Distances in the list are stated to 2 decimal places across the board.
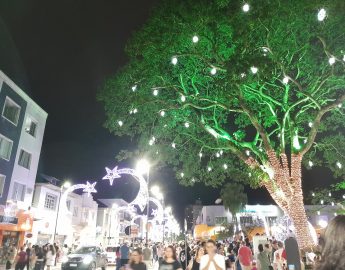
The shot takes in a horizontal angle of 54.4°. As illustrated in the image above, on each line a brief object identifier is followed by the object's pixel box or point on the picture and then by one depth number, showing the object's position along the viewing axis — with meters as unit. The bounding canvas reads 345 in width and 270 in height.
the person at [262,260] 12.61
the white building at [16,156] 25.38
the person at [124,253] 16.89
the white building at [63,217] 33.66
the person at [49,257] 20.72
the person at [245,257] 13.61
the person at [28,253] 19.55
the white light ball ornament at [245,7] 12.55
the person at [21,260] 17.31
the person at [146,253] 19.78
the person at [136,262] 8.34
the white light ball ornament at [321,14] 12.66
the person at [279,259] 13.68
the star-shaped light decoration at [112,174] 26.27
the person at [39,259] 18.77
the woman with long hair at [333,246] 2.25
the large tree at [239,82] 13.44
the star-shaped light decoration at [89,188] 30.27
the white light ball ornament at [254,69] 12.55
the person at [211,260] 7.04
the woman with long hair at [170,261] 7.85
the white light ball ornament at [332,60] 13.99
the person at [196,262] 9.47
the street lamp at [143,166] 21.75
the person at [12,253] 24.03
